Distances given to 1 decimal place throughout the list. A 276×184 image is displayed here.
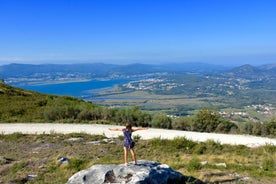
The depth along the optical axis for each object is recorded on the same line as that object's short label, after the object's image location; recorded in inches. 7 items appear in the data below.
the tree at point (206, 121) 895.7
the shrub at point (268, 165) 474.5
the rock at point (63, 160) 487.5
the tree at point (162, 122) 941.8
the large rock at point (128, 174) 331.9
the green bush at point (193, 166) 454.0
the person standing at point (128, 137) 384.5
